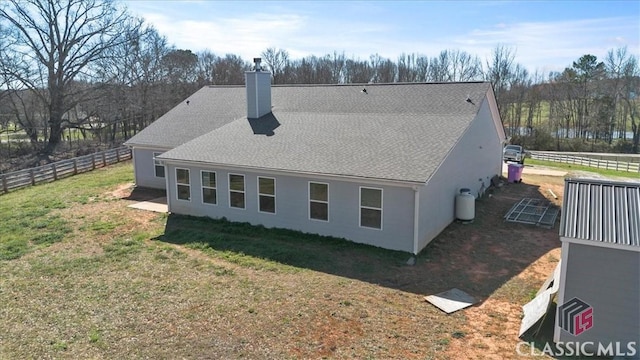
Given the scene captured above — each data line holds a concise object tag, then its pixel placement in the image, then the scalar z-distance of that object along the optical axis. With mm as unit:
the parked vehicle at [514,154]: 28727
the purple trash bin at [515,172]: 20672
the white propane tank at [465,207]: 14469
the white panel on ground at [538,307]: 7785
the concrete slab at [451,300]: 8867
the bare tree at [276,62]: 70312
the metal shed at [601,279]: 6891
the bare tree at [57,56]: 31984
